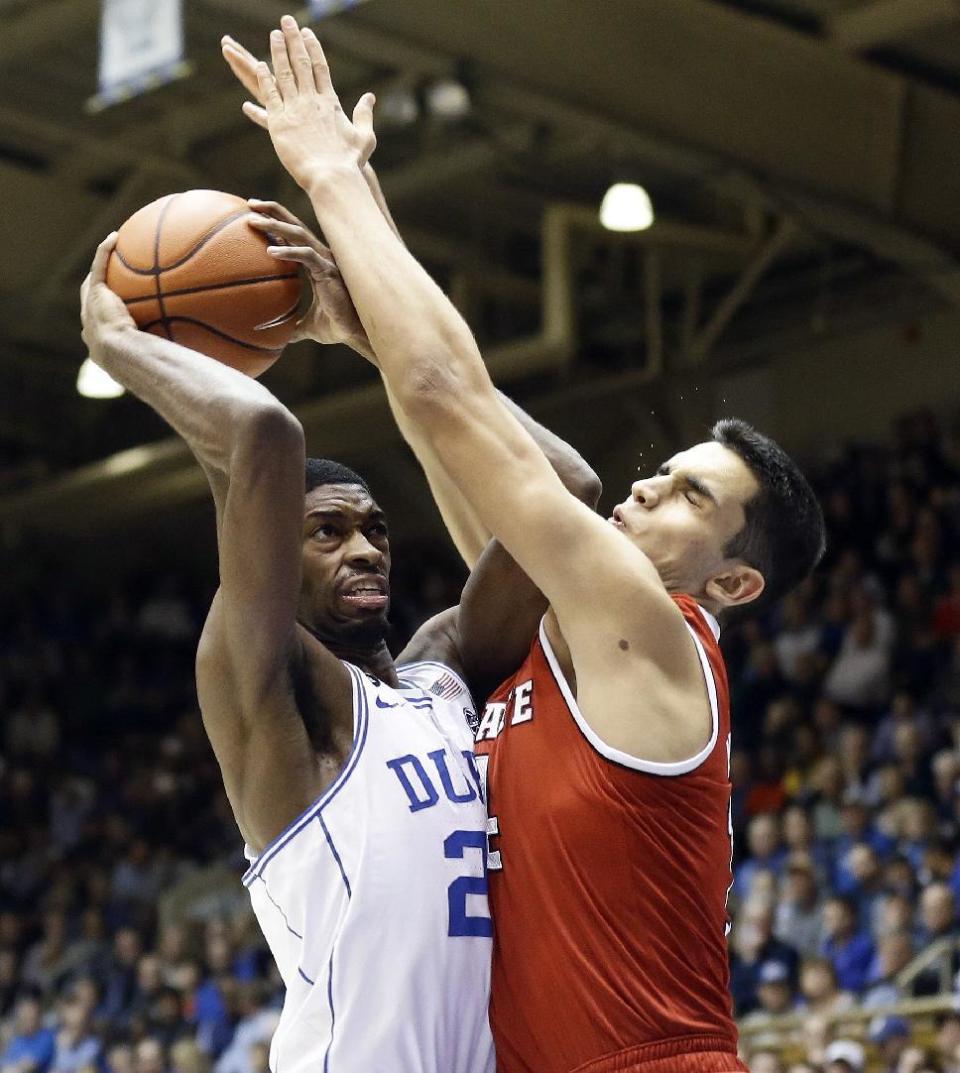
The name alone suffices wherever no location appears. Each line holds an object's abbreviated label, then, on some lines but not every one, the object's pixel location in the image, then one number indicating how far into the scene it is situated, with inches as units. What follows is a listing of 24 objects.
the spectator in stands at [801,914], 420.2
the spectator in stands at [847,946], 399.2
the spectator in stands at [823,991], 386.9
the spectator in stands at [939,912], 383.6
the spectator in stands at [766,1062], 369.1
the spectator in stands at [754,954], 413.4
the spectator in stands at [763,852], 456.1
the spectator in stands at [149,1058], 510.0
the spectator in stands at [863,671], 511.8
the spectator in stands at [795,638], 532.4
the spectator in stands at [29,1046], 559.2
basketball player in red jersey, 126.1
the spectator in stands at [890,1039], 360.3
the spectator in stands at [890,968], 383.6
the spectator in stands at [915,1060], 342.0
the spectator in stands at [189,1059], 503.8
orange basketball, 142.9
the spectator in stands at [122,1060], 522.9
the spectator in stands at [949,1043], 340.5
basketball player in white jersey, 128.7
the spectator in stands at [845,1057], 344.5
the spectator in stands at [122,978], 566.6
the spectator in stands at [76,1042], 542.3
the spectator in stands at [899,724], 471.2
